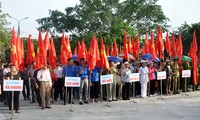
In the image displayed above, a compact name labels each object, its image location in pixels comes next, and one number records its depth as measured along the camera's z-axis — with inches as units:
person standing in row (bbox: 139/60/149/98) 654.0
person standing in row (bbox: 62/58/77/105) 575.8
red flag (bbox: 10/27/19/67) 551.9
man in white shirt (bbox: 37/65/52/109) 530.3
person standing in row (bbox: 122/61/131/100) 629.2
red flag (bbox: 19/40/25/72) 581.7
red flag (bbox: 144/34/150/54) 831.1
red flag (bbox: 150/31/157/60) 769.1
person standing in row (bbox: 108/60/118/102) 610.9
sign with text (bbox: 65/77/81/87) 529.7
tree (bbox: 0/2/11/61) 1459.2
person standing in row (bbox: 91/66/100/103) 600.4
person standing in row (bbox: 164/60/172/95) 684.0
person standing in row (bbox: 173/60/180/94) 695.7
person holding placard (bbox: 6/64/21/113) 496.0
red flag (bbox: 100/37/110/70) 598.5
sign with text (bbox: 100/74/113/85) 560.2
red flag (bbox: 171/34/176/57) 776.3
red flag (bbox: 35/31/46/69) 540.4
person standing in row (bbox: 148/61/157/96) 673.6
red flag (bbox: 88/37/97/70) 580.7
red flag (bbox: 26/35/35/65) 591.2
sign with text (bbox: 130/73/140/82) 609.0
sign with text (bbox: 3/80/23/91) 467.8
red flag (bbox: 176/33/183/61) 754.8
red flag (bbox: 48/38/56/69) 608.7
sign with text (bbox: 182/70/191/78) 678.5
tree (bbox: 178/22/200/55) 1833.2
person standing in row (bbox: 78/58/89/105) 575.5
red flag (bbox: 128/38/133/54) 928.9
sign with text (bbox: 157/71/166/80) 636.3
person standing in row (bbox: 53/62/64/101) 613.9
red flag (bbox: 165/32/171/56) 781.9
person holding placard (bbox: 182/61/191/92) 724.7
